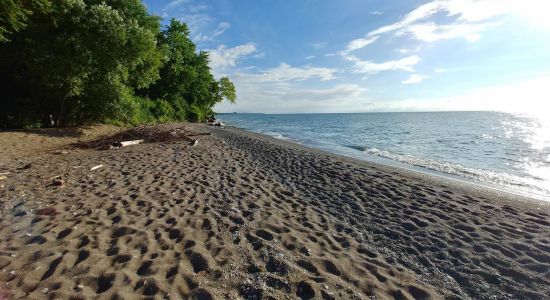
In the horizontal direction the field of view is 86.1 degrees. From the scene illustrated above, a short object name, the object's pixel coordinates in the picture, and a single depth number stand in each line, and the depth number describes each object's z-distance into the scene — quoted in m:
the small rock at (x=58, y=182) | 7.41
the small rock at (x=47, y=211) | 5.73
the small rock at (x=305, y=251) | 4.86
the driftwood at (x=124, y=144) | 13.80
